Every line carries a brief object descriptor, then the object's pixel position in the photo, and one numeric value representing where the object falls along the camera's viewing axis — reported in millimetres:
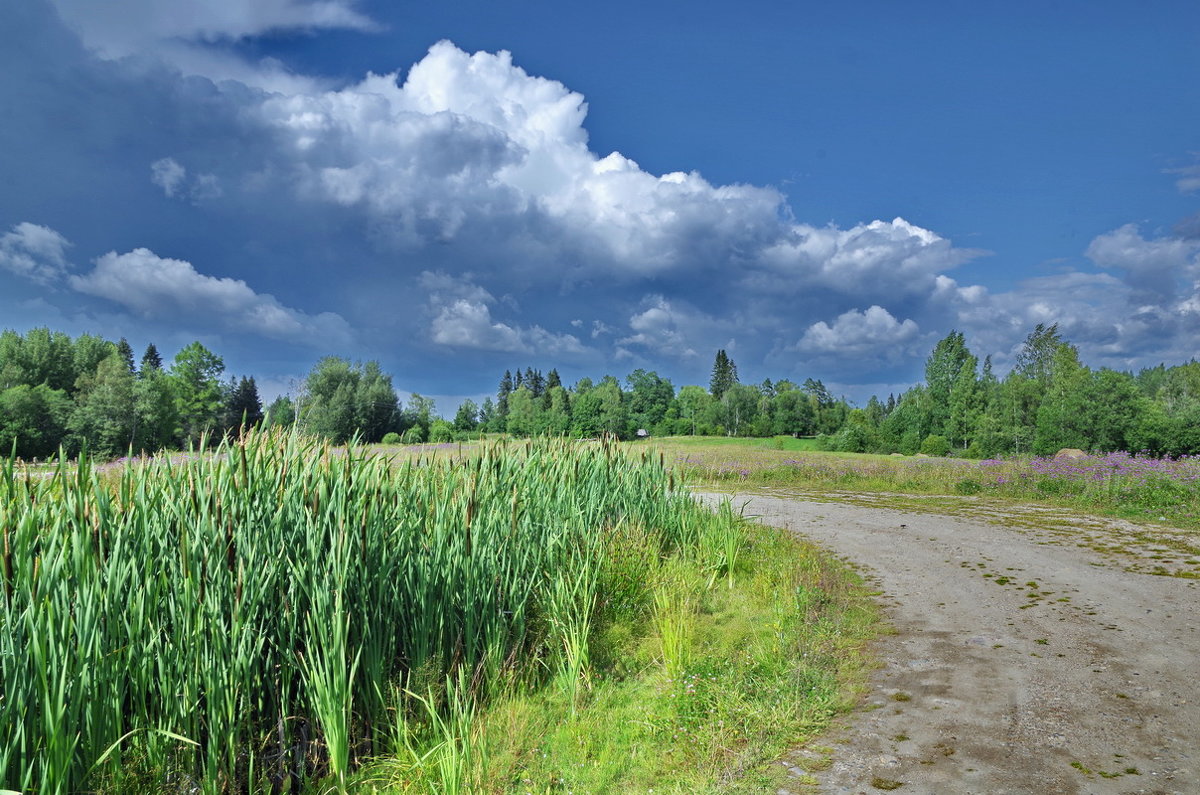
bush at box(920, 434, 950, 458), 51272
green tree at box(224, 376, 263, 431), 72069
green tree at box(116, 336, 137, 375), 87625
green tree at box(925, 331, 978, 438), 66688
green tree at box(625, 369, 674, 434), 104675
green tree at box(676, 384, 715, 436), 101656
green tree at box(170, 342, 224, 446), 60281
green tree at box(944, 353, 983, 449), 58594
